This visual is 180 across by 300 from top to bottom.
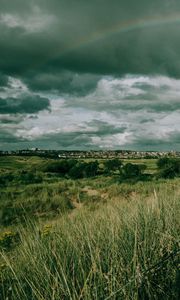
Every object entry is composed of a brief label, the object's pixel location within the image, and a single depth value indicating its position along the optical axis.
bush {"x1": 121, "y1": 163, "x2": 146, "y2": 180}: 34.03
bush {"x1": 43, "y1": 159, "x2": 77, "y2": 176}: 49.94
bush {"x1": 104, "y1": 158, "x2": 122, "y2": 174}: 46.99
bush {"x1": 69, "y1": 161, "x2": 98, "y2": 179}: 43.72
